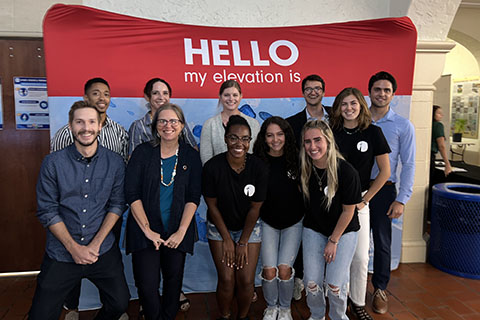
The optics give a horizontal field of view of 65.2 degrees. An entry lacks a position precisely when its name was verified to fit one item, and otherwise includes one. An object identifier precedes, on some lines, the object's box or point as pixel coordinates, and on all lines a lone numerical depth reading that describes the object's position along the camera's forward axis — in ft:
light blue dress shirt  9.80
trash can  11.75
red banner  9.74
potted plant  31.38
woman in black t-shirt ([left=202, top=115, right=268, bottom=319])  8.05
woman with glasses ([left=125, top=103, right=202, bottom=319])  7.79
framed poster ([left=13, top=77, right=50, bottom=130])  11.68
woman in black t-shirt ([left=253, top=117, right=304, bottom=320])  8.24
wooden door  11.60
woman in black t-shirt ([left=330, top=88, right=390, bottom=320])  8.63
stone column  12.75
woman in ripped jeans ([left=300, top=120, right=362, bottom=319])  7.68
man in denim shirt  7.04
